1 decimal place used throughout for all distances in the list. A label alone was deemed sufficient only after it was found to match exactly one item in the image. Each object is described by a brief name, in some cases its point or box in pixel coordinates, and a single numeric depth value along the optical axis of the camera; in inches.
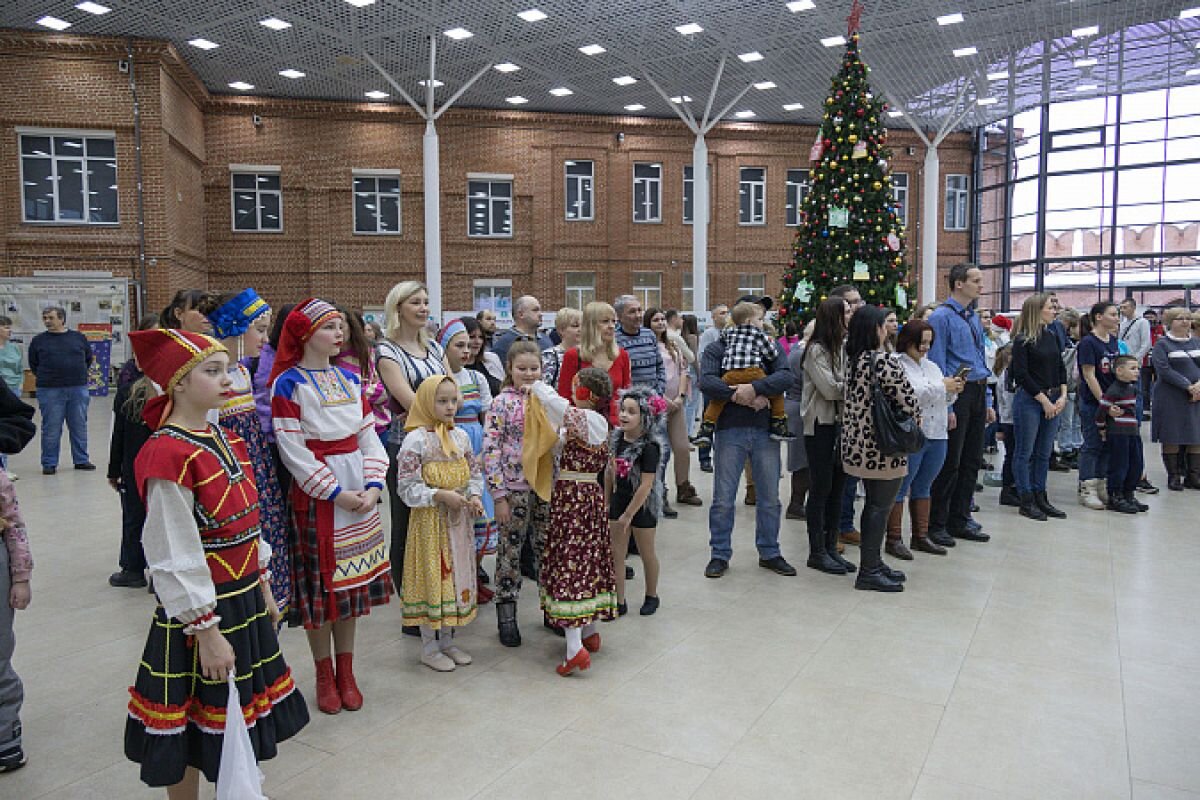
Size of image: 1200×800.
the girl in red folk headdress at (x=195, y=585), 84.6
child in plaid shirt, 197.0
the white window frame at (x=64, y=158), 625.3
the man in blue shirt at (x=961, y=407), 228.2
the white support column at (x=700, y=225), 709.3
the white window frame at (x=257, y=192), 780.0
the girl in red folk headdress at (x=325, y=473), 120.9
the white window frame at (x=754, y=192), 896.3
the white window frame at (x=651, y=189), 874.8
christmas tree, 347.3
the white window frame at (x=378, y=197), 808.3
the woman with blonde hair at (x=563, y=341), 208.3
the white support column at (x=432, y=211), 648.4
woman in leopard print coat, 189.0
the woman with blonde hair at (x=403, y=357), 156.7
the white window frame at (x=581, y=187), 855.7
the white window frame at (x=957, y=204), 939.3
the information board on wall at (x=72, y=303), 617.6
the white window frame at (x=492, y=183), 832.9
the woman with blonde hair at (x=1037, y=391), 250.5
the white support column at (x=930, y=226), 787.4
